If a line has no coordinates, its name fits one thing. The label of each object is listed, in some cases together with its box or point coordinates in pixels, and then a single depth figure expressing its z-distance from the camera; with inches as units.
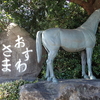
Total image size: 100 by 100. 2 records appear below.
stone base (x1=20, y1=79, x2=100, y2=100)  121.9
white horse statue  148.6
